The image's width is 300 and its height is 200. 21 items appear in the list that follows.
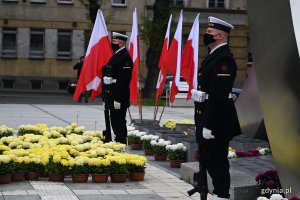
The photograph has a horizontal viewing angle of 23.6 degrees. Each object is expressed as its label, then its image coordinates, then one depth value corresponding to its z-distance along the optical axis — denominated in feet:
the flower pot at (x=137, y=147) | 47.14
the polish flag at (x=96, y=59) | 46.98
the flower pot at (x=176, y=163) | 39.03
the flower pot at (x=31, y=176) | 32.07
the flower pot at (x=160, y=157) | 41.57
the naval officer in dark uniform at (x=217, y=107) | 24.56
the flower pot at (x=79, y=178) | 31.99
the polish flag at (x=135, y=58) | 51.70
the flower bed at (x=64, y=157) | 31.83
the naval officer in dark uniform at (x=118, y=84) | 40.83
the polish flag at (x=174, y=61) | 51.25
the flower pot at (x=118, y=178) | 32.42
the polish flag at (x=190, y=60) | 50.96
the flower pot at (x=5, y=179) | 30.65
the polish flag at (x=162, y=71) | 52.44
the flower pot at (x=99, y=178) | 32.12
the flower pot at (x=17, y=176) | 31.51
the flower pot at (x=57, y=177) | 31.96
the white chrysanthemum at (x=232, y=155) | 35.73
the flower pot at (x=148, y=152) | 44.09
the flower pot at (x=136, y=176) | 33.04
